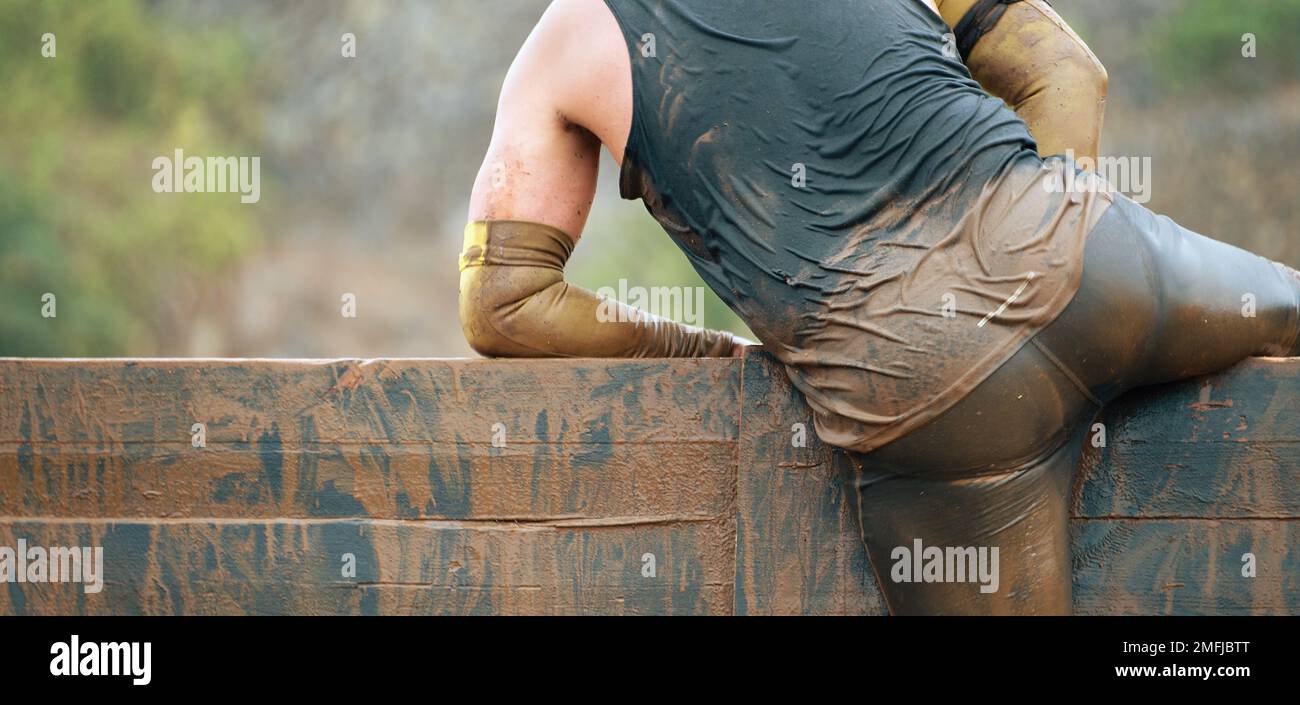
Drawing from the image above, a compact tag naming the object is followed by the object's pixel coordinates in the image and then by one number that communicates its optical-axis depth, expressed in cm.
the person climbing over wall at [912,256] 649
